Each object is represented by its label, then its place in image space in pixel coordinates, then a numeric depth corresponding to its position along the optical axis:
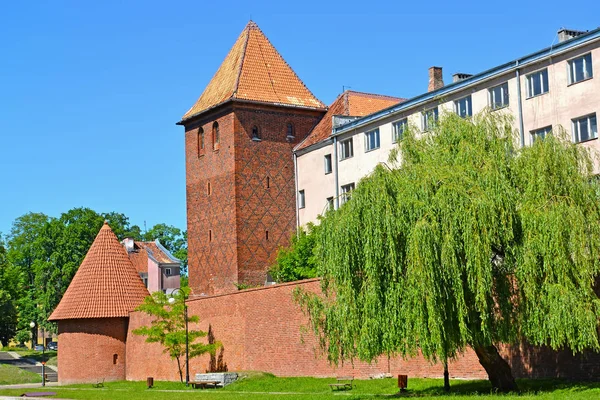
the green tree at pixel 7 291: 76.50
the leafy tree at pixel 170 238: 105.44
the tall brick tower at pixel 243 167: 47.53
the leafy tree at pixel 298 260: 43.91
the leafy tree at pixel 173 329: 39.59
